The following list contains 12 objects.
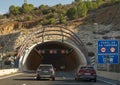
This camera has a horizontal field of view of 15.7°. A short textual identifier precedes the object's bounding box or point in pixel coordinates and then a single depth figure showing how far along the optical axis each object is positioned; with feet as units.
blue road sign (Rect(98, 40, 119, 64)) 153.28
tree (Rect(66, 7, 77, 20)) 371.97
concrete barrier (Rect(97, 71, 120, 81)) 138.93
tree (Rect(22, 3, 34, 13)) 453.58
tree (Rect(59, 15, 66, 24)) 360.24
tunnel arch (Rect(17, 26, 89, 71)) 287.79
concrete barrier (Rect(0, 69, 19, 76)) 189.19
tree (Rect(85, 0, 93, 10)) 406.66
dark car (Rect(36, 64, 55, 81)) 140.05
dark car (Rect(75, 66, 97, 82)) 135.33
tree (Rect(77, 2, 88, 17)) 370.69
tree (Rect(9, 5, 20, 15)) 450.30
